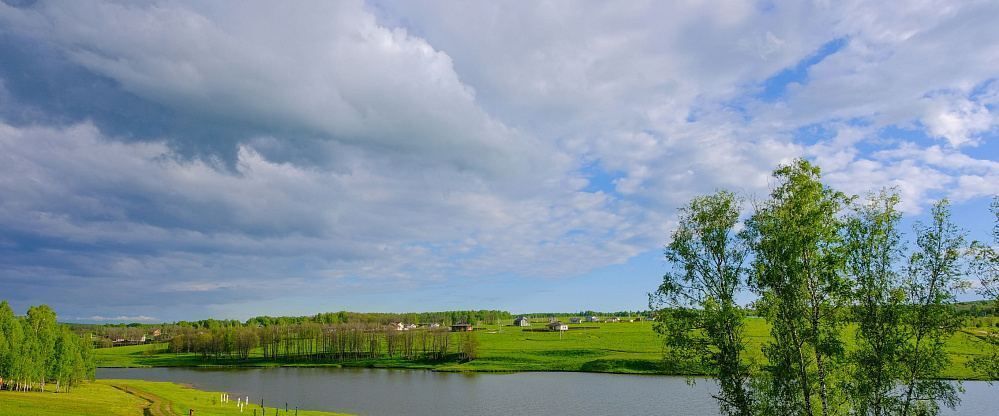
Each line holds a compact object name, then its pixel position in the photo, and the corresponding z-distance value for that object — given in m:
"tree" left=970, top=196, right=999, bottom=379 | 27.42
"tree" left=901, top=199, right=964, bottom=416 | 28.47
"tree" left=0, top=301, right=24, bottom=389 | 80.62
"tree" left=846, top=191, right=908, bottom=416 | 29.36
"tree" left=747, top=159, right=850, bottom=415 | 29.16
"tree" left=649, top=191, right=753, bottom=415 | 30.41
